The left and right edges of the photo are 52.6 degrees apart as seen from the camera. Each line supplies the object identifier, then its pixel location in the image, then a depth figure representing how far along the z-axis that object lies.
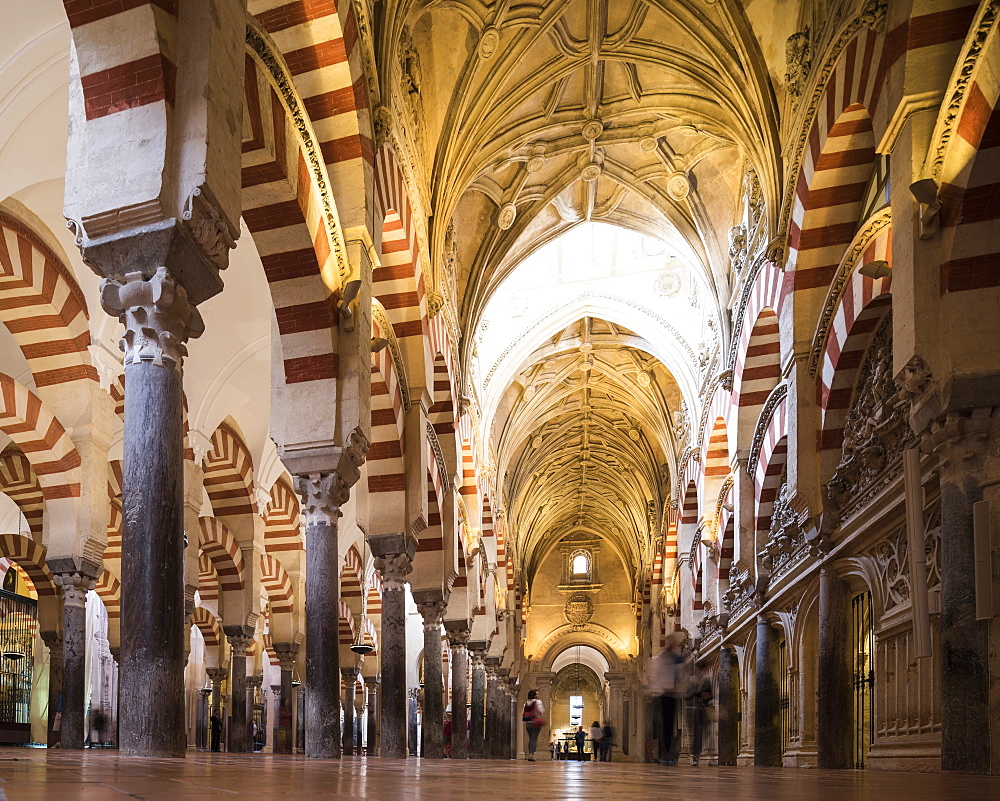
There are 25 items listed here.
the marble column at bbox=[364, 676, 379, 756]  25.34
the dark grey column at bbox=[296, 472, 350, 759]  7.63
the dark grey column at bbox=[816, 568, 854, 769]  9.42
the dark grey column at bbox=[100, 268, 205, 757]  4.69
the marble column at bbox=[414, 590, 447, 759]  12.87
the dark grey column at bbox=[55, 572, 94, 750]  9.39
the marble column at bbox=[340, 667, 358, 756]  16.75
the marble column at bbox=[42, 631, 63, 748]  12.17
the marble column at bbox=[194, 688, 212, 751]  25.56
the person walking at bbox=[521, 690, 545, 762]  14.81
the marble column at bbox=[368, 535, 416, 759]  10.45
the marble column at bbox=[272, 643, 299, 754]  16.39
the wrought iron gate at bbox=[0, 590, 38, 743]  18.22
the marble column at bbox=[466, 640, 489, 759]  19.84
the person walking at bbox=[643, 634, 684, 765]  10.60
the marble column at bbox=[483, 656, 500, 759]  21.12
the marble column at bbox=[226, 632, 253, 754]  15.41
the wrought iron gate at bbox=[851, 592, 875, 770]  9.78
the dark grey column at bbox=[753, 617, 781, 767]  12.11
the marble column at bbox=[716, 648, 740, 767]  14.94
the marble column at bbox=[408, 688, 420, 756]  26.59
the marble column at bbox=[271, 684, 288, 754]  24.70
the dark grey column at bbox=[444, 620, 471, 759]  17.16
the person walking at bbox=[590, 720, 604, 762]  20.06
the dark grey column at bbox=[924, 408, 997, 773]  6.00
